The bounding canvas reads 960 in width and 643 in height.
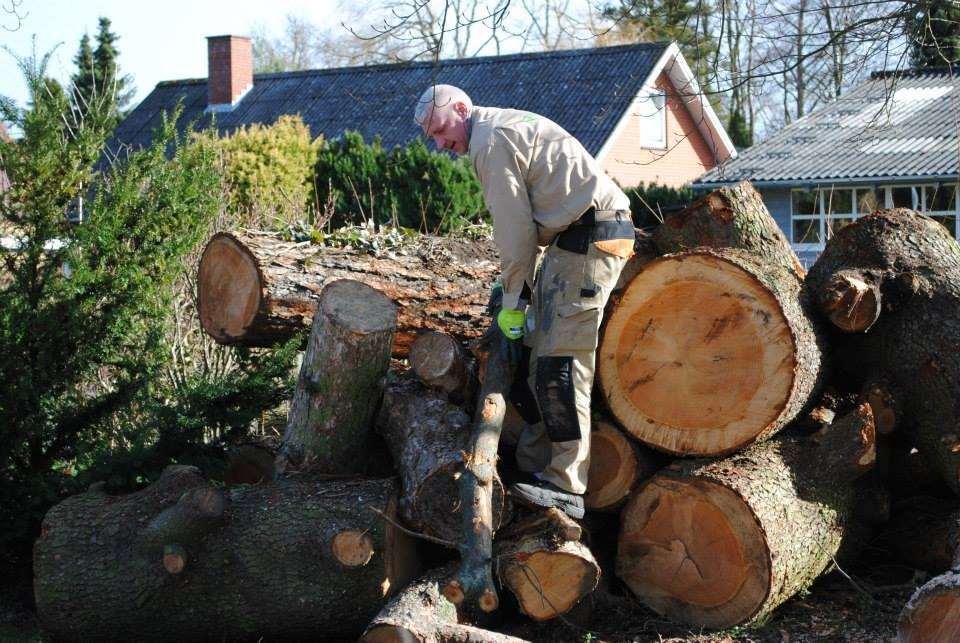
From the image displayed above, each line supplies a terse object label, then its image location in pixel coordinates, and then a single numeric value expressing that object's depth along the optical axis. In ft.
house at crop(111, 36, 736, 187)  74.74
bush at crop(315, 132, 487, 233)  47.01
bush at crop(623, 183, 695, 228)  59.72
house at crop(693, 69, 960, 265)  66.64
